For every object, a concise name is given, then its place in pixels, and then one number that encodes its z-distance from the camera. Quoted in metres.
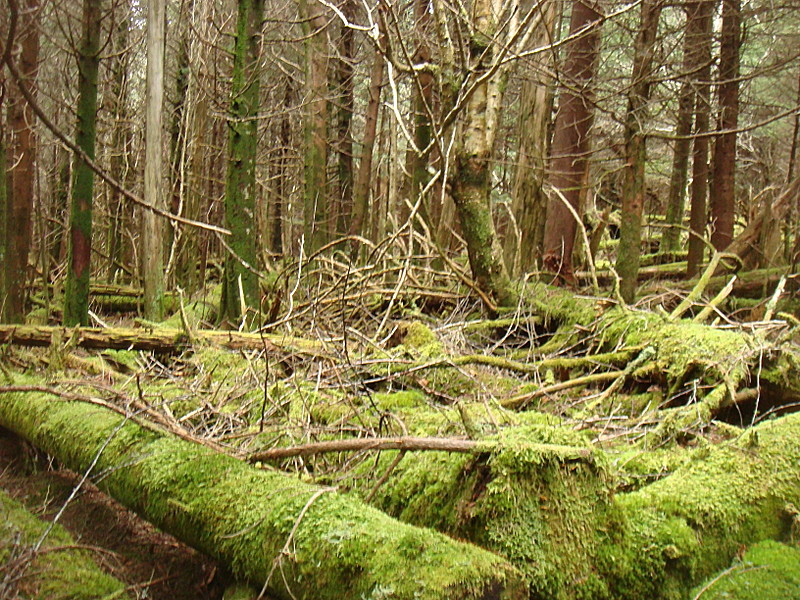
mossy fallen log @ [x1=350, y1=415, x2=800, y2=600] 2.49
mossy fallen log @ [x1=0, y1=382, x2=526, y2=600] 2.26
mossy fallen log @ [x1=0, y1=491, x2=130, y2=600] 2.79
